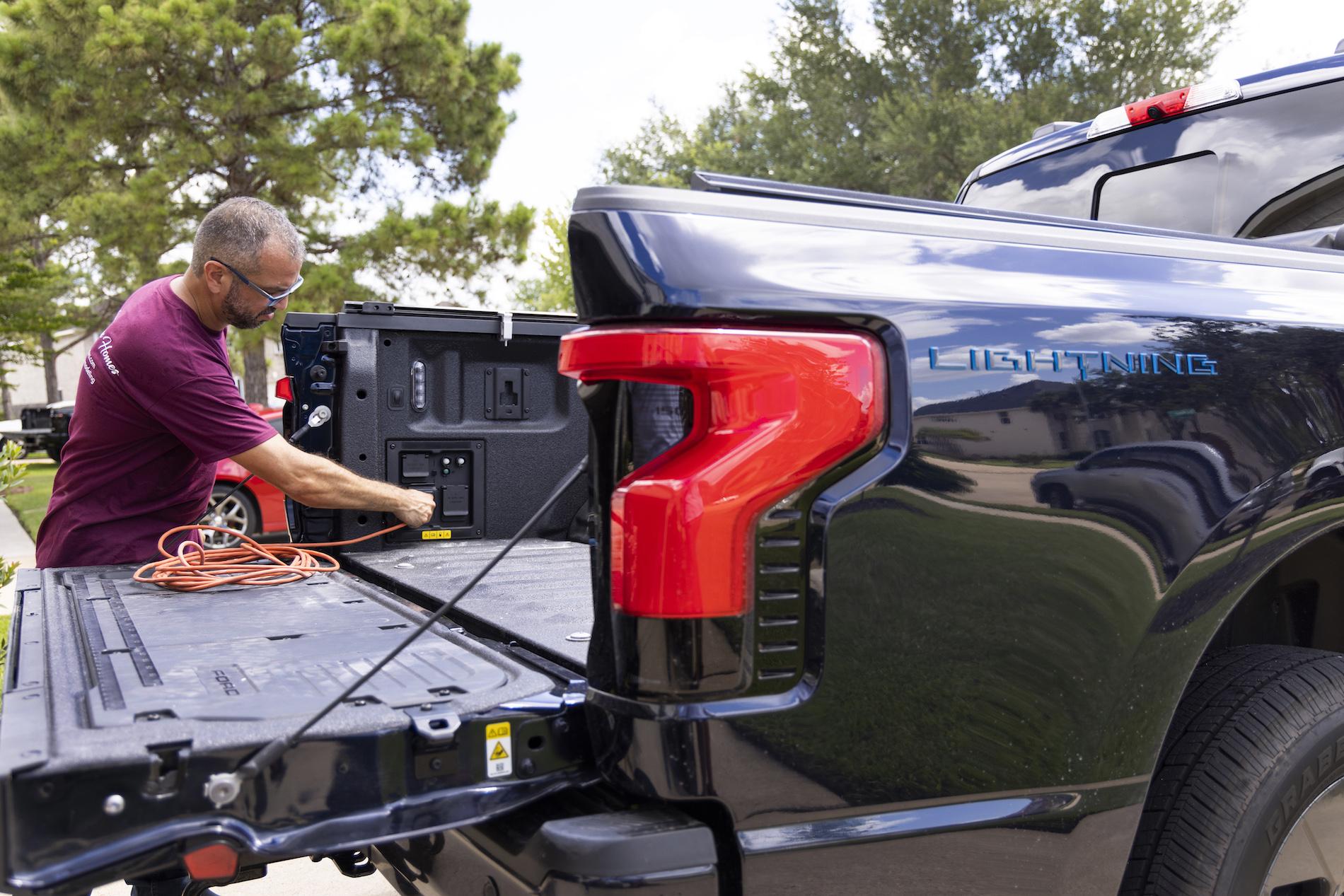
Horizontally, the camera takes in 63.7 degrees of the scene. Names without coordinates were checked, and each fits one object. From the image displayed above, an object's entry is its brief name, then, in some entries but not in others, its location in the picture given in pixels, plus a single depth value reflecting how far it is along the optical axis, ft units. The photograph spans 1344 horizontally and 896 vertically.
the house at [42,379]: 185.37
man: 9.57
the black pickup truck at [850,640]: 4.63
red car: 27.68
